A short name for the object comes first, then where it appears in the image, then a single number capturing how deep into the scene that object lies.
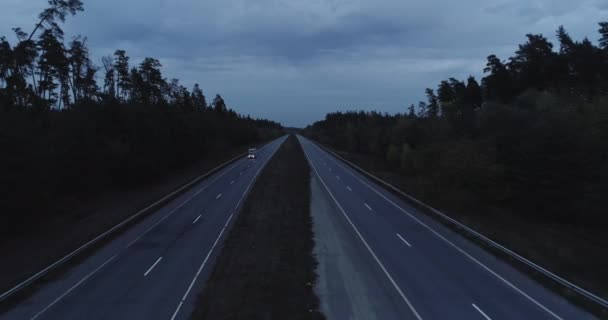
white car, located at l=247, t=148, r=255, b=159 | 64.61
